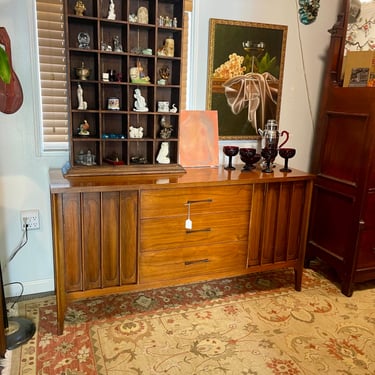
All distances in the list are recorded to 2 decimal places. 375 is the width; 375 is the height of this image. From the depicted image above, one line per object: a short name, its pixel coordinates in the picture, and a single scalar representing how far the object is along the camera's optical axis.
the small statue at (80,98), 2.09
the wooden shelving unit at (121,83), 2.07
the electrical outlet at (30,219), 2.26
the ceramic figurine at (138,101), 2.22
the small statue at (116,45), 2.12
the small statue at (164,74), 2.29
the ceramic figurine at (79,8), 1.99
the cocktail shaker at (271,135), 2.46
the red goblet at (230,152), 2.44
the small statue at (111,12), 2.06
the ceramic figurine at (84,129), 2.16
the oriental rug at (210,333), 1.80
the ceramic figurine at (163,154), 2.33
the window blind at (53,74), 2.05
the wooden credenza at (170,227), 1.92
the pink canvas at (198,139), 2.47
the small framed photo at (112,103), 2.17
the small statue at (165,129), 2.31
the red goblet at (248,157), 2.41
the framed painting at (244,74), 2.48
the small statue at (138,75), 2.18
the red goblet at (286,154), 2.40
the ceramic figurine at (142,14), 2.12
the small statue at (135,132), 2.26
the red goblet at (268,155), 2.42
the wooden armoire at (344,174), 2.38
